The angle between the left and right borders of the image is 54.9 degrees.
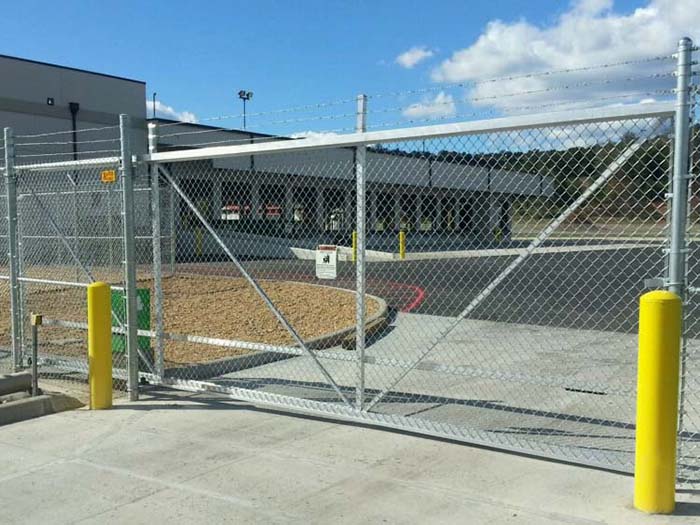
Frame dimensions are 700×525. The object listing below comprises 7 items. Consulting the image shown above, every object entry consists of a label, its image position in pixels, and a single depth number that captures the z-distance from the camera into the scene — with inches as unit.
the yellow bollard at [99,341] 249.4
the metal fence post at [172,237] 368.9
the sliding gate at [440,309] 194.9
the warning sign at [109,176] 268.2
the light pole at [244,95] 2290.8
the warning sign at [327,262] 235.6
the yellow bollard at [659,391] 152.3
